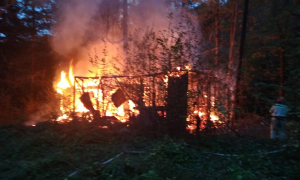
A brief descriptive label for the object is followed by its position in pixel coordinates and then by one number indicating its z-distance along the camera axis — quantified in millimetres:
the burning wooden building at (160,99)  6633
